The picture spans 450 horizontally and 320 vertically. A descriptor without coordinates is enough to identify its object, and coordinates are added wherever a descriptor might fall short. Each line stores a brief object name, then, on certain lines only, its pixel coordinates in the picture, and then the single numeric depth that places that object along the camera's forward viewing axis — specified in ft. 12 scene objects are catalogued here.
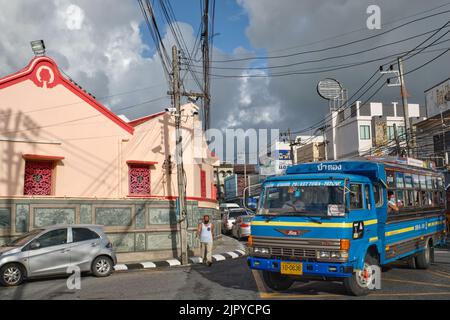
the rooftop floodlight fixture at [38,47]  57.16
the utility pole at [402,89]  77.51
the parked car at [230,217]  97.03
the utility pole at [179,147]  53.31
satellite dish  123.24
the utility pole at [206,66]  45.88
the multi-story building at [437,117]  108.78
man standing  50.11
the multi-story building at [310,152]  182.10
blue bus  27.04
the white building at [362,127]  152.76
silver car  38.24
